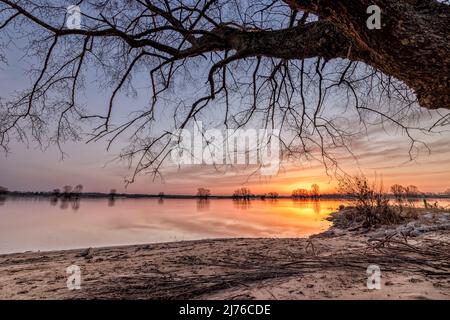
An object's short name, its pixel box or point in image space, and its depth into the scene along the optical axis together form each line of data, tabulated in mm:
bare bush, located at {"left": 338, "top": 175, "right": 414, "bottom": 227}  7680
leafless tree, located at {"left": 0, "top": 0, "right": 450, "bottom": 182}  2213
